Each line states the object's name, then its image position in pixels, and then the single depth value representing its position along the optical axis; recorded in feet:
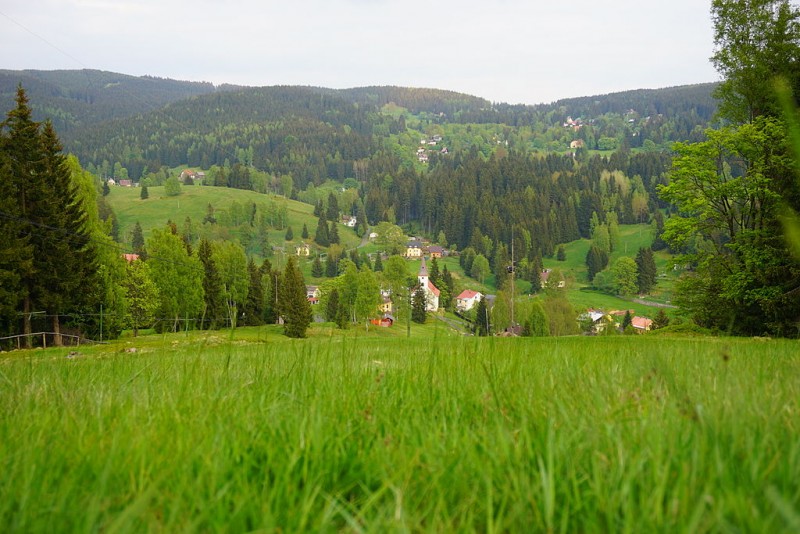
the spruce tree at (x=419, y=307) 310.04
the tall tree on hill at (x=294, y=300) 205.26
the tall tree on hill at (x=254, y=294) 241.33
